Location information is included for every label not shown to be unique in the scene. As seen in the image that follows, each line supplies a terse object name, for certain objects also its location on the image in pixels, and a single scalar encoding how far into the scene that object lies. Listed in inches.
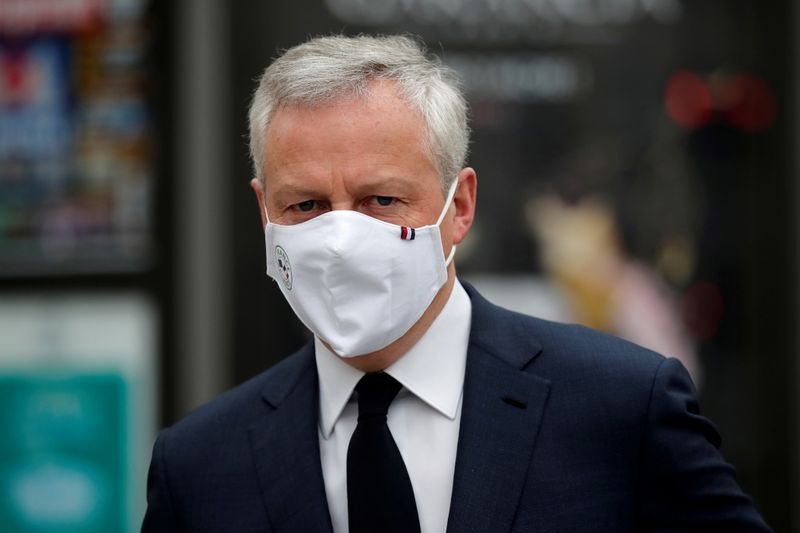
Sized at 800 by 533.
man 174.4
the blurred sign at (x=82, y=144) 424.2
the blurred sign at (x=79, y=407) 426.9
